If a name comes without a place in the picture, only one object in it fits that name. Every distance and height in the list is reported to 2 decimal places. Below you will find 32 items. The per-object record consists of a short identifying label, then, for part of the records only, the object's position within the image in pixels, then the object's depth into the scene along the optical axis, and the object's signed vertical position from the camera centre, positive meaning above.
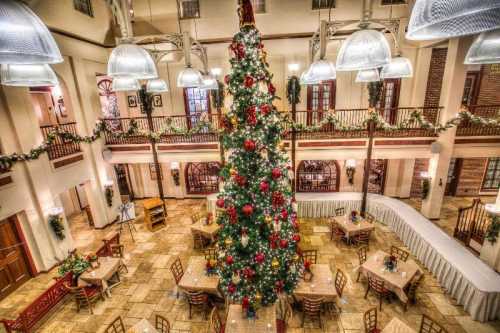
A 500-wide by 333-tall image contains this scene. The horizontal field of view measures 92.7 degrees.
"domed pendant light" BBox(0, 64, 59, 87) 3.12 +0.53
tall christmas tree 4.53 -1.68
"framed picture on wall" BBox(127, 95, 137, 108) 12.72 +0.51
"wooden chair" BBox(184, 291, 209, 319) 5.80 -4.55
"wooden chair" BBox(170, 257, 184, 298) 6.46 -4.63
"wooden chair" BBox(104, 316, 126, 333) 5.74 -5.26
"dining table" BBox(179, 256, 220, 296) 5.93 -4.29
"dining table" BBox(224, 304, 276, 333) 4.75 -4.33
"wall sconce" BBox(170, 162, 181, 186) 12.86 -3.38
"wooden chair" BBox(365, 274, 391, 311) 5.96 -4.66
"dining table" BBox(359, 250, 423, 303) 5.81 -4.38
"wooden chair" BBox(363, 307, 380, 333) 4.89 -4.70
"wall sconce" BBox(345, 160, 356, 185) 12.06 -3.34
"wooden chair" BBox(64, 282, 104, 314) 6.27 -4.77
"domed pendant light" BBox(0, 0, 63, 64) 1.21 +0.42
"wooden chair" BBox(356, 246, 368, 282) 6.72 -4.46
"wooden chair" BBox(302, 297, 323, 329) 5.46 -4.61
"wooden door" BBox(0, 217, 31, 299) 7.33 -4.40
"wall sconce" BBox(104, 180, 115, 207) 10.89 -3.50
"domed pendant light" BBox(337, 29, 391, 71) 2.40 +0.48
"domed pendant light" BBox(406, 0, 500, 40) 0.95 +0.34
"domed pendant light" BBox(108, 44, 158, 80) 2.66 +0.53
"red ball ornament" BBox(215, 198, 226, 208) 4.94 -1.94
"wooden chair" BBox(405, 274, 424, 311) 5.95 -4.70
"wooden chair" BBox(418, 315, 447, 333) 5.58 -5.32
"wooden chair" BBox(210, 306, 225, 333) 5.01 -4.47
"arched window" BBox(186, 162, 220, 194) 13.33 -3.86
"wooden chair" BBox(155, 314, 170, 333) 5.11 -5.16
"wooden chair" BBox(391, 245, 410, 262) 7.12 -4.88
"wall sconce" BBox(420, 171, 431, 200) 10.01 -3.49
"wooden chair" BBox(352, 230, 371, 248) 8.45 -4.80
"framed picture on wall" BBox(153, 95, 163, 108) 12.53 +0.39
